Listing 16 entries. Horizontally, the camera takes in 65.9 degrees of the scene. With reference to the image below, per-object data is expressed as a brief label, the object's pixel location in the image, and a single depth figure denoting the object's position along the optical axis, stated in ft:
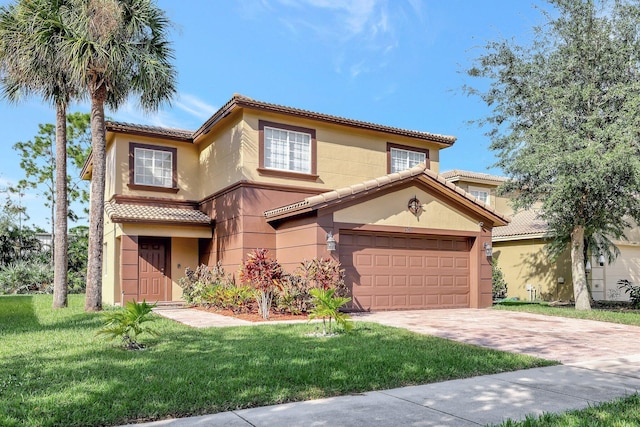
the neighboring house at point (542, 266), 67.97
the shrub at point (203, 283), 49.75
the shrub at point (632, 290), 60.85
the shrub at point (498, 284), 71.23
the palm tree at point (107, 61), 42.22
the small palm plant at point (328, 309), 30.14
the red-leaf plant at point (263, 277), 40.52
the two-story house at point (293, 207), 46.88
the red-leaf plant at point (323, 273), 41.47
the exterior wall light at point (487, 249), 53.06
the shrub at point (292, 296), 42.22
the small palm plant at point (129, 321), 25.39
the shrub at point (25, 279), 80.84
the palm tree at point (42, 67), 42.75
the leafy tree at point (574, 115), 45.42
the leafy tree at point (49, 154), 98.27
